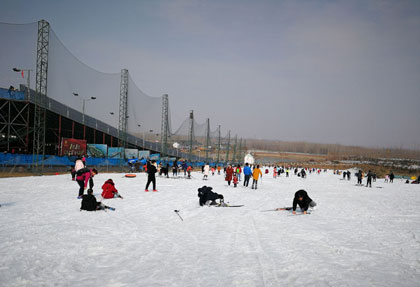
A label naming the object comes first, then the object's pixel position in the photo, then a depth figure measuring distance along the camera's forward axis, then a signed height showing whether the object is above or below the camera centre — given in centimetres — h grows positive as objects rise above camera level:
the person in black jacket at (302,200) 1014 -164
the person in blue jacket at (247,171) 1912 -130
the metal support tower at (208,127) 6229 +478
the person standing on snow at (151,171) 1350 -107
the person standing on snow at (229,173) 2069 -159
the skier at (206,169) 2555 -173
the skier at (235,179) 1960 -188
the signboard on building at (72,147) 3901 -19
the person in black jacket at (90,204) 914 -179
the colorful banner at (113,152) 4581 -82
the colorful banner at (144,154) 5300 -115
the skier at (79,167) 1136 -86
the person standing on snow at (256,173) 1878 -139
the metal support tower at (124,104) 3788 +549
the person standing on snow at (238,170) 2339 -154
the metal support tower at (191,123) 5031 +449
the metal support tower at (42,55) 2680 +808
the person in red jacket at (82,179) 1146 -129
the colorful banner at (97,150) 4288 -57
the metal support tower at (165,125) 4850 +388
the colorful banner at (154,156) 5249 -146
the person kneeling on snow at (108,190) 1173 -172
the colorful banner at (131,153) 4988 -99
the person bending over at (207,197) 1120 -179
